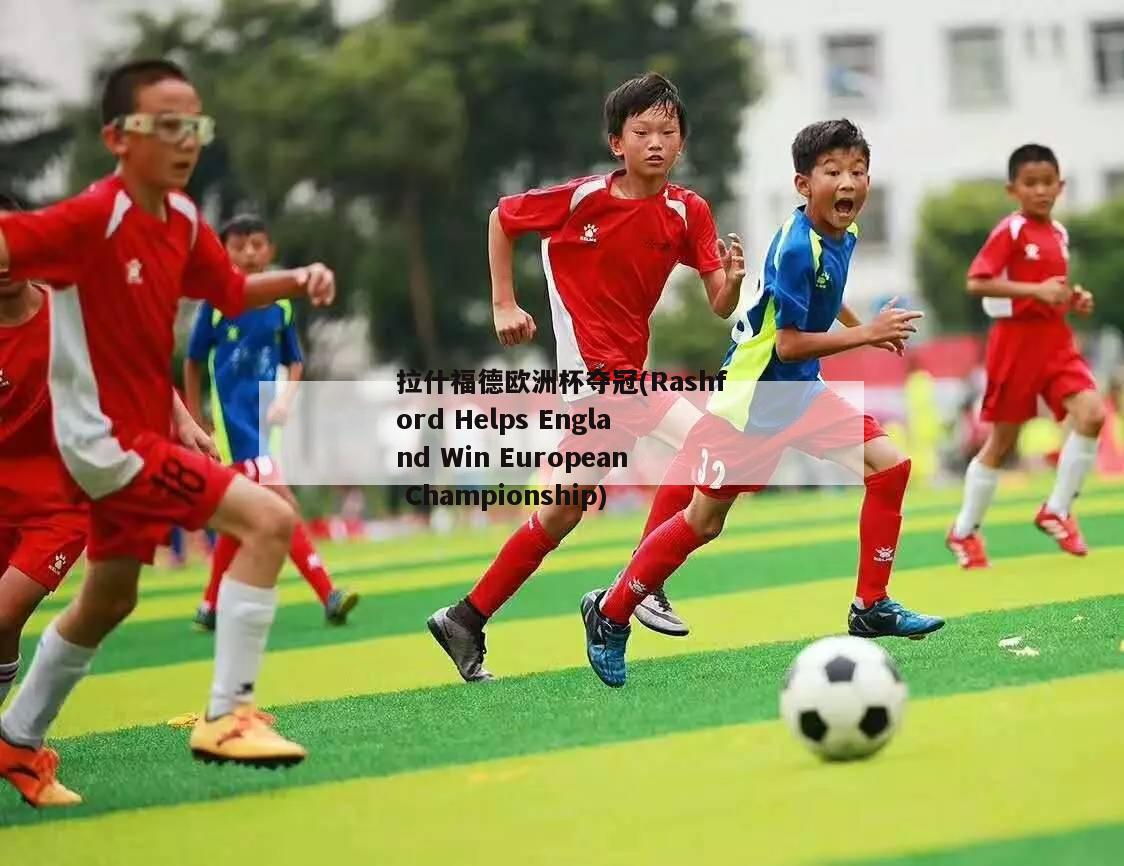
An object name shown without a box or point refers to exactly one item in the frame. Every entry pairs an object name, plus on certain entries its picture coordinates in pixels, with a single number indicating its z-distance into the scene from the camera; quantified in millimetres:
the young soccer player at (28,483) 14844
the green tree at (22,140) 62391
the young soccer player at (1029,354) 23000
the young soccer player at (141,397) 11945
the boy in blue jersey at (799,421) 15430
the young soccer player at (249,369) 24047
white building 97625
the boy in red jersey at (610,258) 16859
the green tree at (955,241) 85750
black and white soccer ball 11305
